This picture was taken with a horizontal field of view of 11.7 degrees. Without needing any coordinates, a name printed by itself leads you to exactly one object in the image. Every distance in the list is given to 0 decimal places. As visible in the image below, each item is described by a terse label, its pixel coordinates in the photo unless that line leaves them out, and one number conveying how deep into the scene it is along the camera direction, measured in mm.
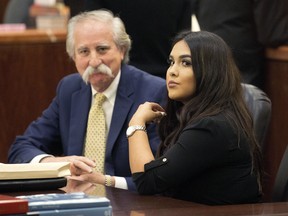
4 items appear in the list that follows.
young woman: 4813
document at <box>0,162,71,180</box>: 4607
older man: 6063
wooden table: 4145
